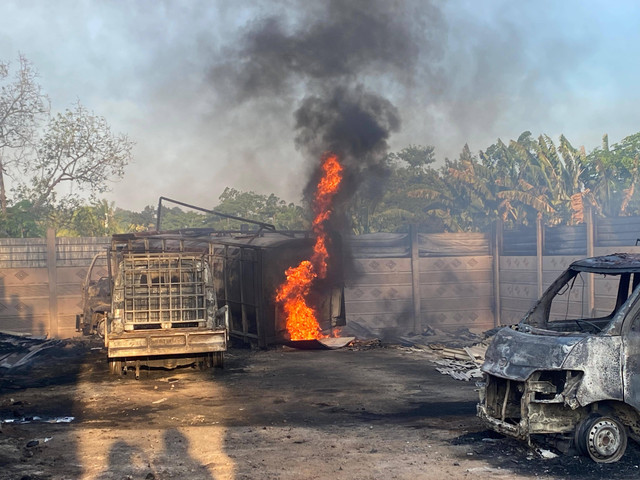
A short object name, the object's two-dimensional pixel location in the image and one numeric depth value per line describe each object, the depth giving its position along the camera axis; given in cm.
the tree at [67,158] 2714
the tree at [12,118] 2644
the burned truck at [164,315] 1208
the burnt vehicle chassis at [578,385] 667
